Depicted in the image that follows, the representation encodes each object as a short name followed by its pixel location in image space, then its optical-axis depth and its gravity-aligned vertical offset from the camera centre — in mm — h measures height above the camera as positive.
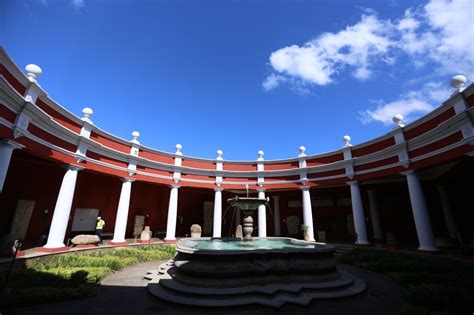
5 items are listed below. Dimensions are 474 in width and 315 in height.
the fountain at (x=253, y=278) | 5441 -1719
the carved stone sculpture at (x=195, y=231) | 17031 -1089
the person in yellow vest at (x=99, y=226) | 12945 -591
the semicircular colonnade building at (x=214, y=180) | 9773 +2632
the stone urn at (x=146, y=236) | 15164 -1343
